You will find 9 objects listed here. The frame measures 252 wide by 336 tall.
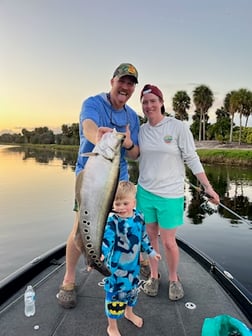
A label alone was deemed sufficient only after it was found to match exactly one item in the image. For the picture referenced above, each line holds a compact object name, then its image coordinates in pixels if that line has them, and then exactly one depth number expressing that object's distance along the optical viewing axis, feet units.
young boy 8.79
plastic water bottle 9.55
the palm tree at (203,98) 223.10
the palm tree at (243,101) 191.52
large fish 6.53
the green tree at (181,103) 235.61
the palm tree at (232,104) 195.31
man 9.47
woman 10.61
